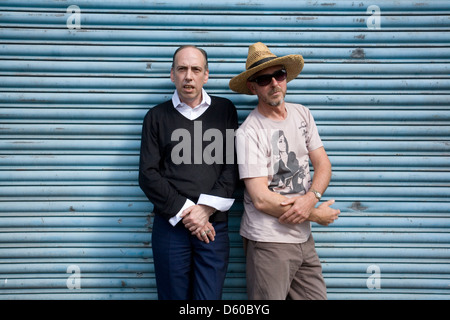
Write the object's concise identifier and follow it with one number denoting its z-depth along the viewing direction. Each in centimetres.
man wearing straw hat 237
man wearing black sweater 244
